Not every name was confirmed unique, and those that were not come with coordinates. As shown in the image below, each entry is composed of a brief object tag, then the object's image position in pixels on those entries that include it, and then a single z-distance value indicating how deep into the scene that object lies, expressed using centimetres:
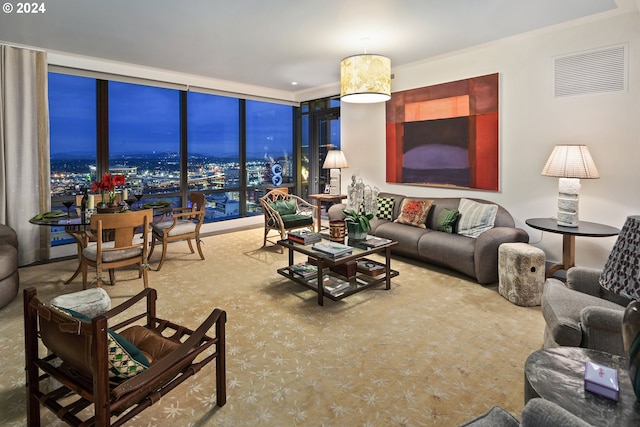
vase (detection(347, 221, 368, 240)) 368
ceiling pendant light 391
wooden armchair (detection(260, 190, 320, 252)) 509
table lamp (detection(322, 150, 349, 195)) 611
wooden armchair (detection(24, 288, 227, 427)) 136
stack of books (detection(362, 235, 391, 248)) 358
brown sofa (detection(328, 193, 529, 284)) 368
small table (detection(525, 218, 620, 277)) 315
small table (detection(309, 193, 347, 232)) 606
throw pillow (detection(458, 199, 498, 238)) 416
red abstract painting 449
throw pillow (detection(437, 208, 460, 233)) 443
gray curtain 427
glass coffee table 324
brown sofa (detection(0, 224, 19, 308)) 313
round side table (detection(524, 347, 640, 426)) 121
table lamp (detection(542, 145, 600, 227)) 336
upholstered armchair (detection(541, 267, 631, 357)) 180
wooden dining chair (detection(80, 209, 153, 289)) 323
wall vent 345
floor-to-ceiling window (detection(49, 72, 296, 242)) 512
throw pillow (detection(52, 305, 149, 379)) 149
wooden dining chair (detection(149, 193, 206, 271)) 438
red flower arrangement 359
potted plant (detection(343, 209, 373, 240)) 368
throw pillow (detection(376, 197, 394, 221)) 525
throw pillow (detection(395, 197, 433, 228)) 478
